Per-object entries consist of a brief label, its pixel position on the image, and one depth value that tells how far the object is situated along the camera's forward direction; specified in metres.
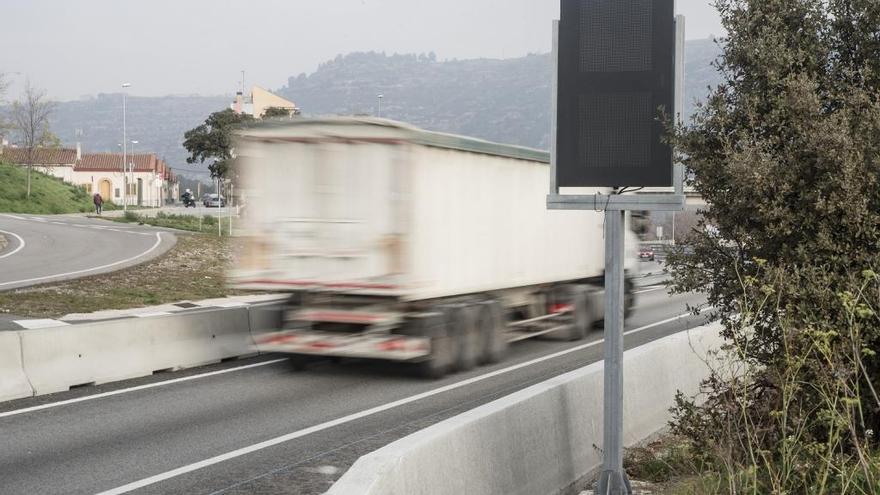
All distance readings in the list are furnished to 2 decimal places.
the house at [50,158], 90.77
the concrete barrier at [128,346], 12.79
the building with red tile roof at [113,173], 143.09
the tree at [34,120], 89.42
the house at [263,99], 108.38
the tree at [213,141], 51.97
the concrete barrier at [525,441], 5.37
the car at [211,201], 109.32
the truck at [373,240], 13.70
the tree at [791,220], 6.48
